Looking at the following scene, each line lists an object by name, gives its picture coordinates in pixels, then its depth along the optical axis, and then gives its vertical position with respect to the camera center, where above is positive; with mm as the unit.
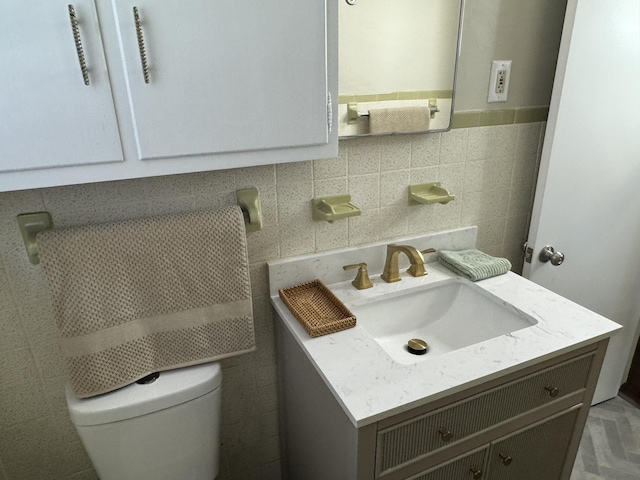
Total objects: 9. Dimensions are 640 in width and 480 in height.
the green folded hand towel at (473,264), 1278 -542
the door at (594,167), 1260 -280
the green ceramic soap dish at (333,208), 1122 -328
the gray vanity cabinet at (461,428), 882 -775
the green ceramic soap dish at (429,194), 1245 -325
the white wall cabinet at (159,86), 666 +0
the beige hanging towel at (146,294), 880 -440
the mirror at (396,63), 1088 +49
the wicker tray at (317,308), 1035 -563
